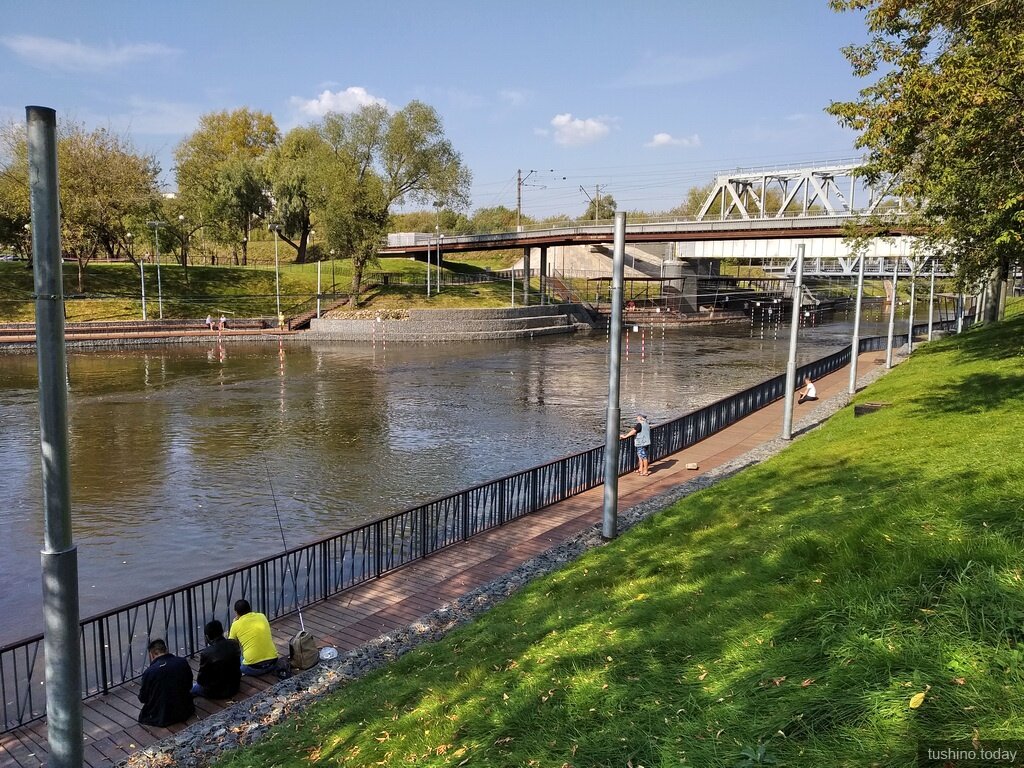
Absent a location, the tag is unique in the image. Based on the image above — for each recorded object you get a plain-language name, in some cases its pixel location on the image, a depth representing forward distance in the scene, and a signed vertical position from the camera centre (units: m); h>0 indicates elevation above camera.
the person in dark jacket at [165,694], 7.10 -3.84
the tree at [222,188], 72.81 +10.93
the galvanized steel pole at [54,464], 3.90 -0.94
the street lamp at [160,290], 54.06 +0.33
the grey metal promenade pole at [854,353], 25.23 -1.70
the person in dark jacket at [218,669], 7.62 -3.85
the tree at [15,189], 54.72 +7.61
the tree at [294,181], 71.80 +11.59
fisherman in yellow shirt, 8.04 -3.78
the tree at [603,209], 120.24 +15.45
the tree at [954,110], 10.98 +3.09
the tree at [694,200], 127.65 +18.28
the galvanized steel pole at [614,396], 11.31 -1.51
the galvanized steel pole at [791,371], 18.59 -1.71
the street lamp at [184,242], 62.97 +4.57
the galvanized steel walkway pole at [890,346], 28.97 -1.77
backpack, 8.18 -3.94
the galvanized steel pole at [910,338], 37.26 -1.71
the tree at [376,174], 60.06 +11.22
